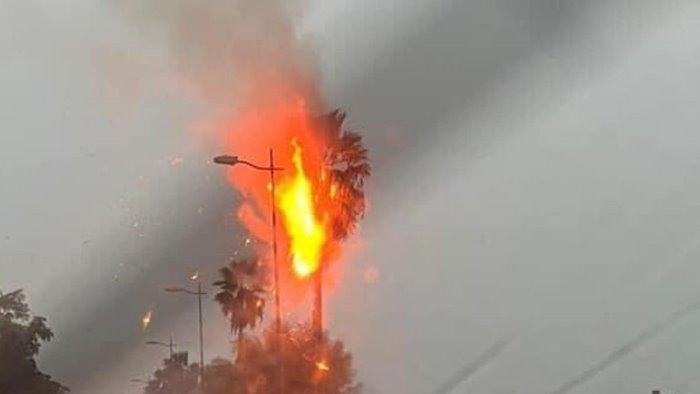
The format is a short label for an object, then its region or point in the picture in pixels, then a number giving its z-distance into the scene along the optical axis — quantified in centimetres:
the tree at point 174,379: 6538
